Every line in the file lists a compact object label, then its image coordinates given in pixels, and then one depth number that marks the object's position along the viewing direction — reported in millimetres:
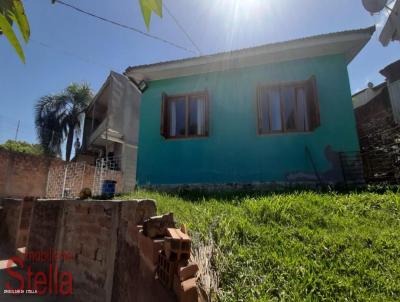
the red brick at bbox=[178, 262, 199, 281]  1736
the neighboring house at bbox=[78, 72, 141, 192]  14016
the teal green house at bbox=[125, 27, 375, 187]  6621
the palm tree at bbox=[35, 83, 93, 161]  18125
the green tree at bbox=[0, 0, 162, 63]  662
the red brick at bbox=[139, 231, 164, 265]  2096
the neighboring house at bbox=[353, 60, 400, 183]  5899
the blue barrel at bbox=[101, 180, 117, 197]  7114
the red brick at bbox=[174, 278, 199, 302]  1608
